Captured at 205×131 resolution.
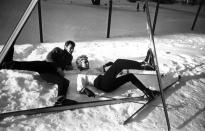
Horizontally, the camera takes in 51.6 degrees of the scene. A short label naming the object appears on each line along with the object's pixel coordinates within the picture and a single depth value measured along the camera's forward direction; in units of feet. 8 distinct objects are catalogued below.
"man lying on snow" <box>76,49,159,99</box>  10.85
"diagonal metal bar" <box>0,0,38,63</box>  5.69
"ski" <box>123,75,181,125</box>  8.95
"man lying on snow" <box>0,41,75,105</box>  9.85
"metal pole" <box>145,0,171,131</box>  7.59
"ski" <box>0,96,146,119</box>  8.66
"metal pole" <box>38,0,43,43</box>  18.79
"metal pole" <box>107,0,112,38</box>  21.13
